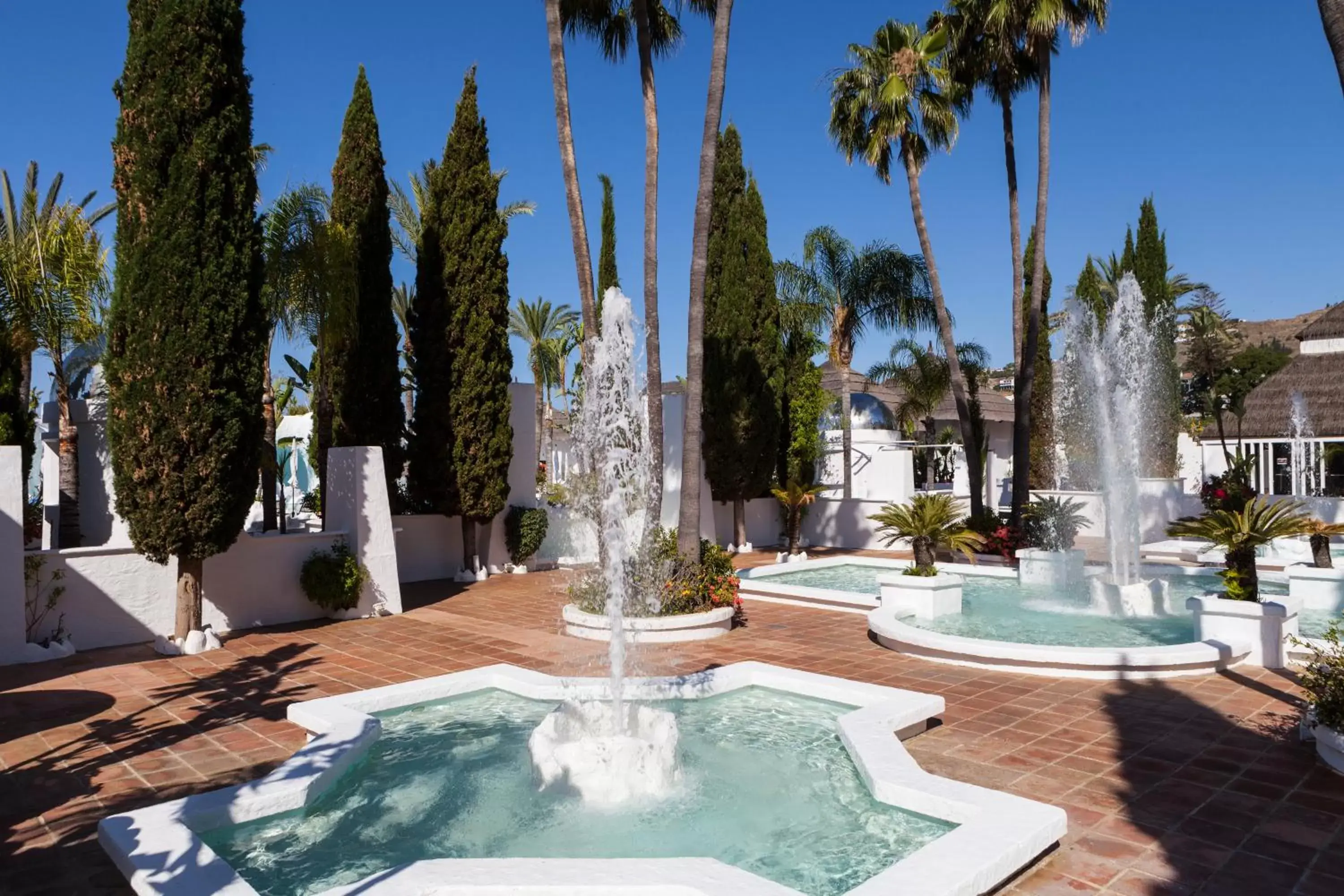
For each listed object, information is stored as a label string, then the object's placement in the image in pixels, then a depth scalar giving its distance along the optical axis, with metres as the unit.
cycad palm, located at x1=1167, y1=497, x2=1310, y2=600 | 8.60
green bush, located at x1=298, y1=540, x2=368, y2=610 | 11.20
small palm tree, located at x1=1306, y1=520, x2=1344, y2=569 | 13.04
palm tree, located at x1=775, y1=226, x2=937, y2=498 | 22.73
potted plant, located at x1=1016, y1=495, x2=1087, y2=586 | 16.06
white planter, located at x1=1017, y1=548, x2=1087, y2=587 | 12.55
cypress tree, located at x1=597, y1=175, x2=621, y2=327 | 22.00
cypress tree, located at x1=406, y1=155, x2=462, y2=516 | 14.80
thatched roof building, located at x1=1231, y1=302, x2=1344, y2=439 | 25.44
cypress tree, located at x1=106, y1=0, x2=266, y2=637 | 9.25
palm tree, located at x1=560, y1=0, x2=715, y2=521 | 11.94
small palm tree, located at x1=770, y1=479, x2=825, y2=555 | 17.06
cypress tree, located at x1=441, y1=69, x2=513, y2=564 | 14.75
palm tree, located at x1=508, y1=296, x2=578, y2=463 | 38.12
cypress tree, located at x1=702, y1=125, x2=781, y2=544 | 17.67
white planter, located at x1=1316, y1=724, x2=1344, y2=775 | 5.36
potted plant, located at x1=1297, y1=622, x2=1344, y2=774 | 5.43
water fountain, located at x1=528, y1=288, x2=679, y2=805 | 5.26
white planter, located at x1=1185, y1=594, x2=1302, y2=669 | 8.16
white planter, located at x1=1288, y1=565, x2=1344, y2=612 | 10.81
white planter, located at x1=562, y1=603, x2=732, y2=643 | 10.12
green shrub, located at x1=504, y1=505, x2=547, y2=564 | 15.65
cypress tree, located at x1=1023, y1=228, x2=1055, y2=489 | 25.31
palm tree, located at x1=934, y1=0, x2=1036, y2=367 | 17.06
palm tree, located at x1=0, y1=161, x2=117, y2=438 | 11.91
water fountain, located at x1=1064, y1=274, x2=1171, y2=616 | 10.88
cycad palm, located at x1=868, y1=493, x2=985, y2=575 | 12.27
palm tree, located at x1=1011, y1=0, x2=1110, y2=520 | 15.69
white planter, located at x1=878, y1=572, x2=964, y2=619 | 10.56
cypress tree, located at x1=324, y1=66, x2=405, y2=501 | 14.38
